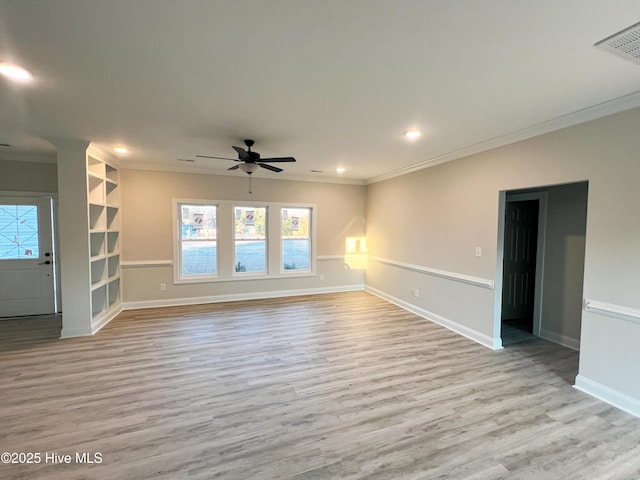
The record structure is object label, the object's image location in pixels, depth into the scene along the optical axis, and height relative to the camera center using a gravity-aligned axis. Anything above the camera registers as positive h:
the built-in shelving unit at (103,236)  4.41 -0.16
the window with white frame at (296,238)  6.54 -0.19
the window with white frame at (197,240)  5.79 -0.23
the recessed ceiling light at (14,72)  2.05 +1.13
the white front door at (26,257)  4.86 -0.52
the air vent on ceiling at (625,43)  1.62 +1.13
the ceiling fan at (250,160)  3.60 +0.89
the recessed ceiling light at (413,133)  3.41 +1.18
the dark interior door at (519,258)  4.91 -0.44
